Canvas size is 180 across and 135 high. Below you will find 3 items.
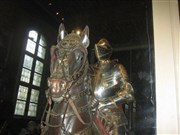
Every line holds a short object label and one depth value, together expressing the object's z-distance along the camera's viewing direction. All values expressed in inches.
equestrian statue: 40.0
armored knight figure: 47.3
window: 50.2
